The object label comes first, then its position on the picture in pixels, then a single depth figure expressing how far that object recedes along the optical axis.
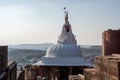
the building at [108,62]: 9.43
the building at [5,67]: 21.94
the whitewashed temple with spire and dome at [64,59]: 36.22
